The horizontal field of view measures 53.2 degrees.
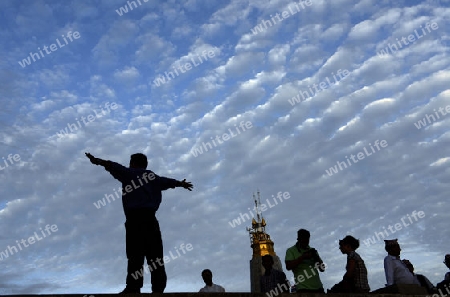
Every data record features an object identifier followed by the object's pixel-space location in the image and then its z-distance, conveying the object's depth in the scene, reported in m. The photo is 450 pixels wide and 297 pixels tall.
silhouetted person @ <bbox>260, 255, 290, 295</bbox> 7.92
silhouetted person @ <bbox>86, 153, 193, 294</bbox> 6.37
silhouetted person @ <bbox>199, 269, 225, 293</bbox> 9.11
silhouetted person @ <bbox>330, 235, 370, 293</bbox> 7.03
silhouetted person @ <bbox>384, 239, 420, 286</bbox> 7.43
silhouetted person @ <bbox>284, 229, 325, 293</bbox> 7.30
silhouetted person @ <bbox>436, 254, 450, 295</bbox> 8.59
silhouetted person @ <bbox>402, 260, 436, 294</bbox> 8.08
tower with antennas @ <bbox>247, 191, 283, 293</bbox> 48.56
